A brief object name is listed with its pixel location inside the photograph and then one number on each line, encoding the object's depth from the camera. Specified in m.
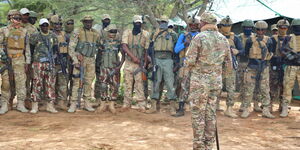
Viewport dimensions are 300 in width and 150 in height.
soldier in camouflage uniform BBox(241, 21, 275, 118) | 6.80
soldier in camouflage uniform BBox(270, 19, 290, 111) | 7.02
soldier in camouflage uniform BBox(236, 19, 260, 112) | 6.95
